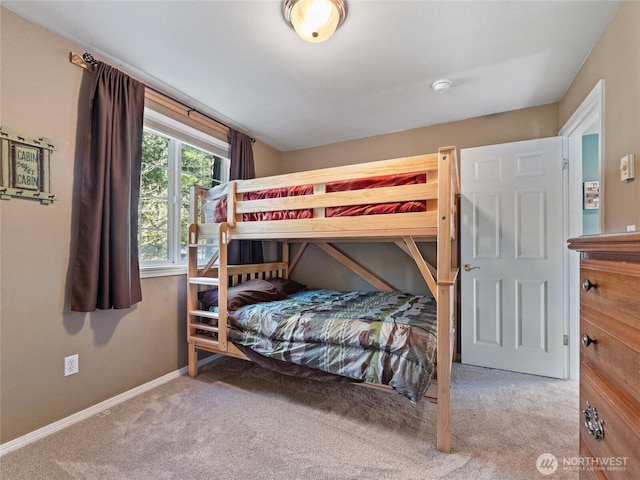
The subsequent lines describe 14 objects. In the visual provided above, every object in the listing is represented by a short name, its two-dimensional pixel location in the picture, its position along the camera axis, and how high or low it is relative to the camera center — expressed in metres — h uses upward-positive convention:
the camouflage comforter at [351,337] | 1.56 -0.60
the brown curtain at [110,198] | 1.79 +0.28
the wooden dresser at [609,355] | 0.63 -0.29
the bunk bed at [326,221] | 1.55 +0.12
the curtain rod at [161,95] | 1.80 +1.12
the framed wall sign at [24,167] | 1.52 +0.40
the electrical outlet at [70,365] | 1.76 -0.76
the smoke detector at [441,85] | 2.17 +1.16
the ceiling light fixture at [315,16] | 1.45 +1.15
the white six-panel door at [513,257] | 2.37 -0.16
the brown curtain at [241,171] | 2.90 +0.71
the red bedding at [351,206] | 1.65 +0.20
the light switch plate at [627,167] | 1.42 +0.35
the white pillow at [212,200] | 2.35 +0.34
